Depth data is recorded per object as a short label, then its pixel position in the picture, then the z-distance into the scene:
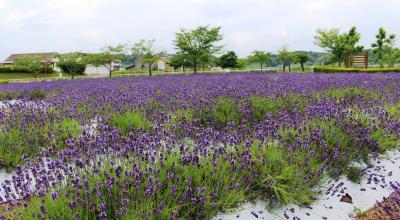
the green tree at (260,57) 45.00
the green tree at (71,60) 33.69
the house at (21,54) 61.89
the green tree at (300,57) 40.94
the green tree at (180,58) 26.94
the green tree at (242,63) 51.28
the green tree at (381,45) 34.75
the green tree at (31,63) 32.69
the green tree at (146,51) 30.69
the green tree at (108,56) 30.23
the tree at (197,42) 26.45
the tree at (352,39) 33.62
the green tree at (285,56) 40.69
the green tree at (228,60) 51.00
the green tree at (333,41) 33.31
